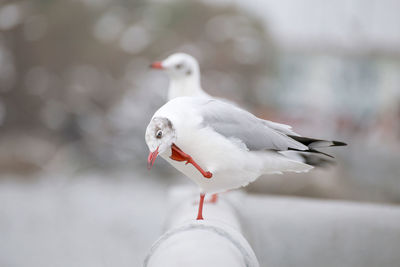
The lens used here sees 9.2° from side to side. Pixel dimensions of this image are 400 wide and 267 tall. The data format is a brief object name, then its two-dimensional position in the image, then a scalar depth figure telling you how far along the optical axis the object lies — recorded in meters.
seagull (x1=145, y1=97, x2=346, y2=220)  3.93
